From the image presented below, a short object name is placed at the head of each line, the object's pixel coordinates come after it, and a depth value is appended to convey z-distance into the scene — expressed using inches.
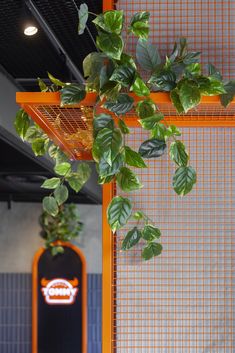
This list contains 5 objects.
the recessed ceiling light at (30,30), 182.7
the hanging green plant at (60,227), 437.7
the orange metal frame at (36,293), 444.5
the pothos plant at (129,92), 76.0
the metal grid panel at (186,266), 98.3
